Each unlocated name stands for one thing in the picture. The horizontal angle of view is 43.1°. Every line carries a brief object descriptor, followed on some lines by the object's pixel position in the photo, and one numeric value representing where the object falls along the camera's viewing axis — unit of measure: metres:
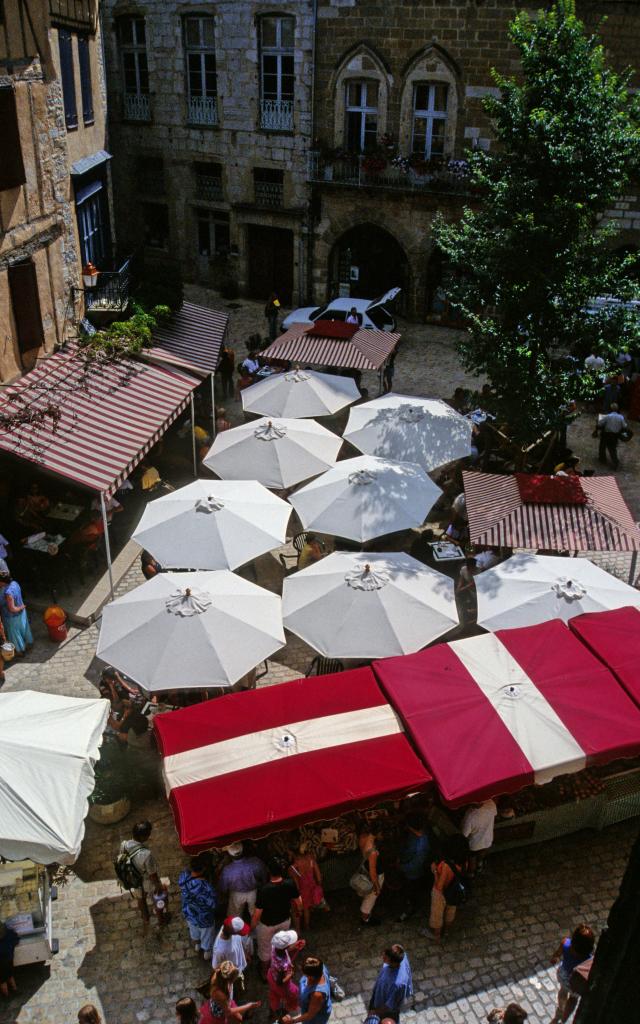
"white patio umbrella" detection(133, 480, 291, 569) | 10.55
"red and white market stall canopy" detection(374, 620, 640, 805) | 7.38
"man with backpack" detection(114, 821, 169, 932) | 7.25
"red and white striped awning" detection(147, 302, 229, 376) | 14.84
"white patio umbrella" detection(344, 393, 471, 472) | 13.31
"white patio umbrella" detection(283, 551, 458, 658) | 9.16
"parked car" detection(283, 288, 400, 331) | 21.48
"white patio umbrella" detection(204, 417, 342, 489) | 12.53
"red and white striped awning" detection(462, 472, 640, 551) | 10.51
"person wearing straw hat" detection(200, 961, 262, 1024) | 6.14
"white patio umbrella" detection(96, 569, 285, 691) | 8.66
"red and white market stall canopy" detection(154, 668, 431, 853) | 6.98
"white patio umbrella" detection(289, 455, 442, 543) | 11.19
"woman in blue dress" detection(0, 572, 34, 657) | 10.45
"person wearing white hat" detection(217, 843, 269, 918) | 7.15
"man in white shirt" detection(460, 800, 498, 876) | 7.59
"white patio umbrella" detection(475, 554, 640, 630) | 9.62
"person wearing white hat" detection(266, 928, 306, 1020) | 6.46
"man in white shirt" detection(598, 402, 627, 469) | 15.62
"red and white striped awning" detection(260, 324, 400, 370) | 16.34
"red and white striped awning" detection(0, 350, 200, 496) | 11.39
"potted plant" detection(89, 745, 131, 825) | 8.48
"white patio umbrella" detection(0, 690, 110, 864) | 6.68
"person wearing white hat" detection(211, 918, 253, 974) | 6.50
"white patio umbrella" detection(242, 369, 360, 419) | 14.78
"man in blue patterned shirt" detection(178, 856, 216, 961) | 6.96
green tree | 12.32
